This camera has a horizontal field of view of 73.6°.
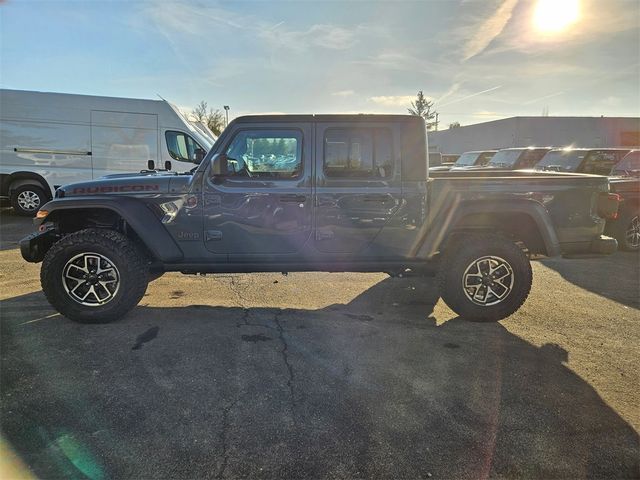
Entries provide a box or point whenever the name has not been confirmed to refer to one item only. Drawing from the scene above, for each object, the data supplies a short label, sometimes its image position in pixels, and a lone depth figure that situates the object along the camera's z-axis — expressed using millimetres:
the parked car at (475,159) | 16359
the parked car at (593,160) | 10250
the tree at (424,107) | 45062
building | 33906
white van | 10195
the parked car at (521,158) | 12766
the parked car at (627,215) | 7516
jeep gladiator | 4184
